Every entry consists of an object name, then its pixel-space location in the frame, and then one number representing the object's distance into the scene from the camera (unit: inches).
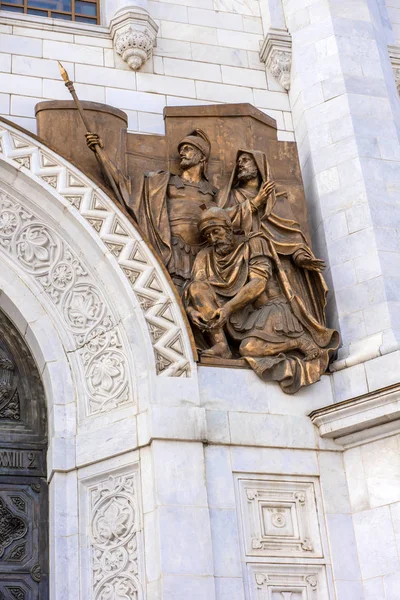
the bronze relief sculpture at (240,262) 408.2
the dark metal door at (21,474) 379.2
